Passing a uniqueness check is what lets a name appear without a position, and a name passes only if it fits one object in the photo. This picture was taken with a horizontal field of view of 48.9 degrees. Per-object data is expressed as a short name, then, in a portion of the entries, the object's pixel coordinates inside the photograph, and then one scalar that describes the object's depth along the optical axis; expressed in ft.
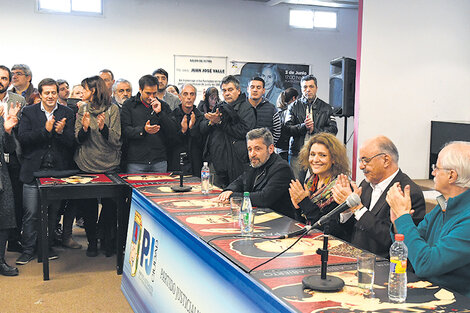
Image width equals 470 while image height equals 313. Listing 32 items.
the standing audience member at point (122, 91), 17.29
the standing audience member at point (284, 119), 17.76
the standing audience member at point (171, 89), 20.98
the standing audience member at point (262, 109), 15.75
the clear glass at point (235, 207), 8.93
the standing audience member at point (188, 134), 16.26
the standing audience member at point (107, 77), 17.54
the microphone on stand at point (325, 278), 5.58
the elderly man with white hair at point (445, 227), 6.03
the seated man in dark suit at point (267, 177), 10.94
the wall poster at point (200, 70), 29.25
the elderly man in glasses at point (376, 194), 7.94
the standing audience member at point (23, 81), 16.28
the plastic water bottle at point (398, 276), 5.44
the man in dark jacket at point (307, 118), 17.13
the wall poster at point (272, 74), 30.40
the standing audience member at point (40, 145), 13.80
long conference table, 5.46
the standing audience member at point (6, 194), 12.87
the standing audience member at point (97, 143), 14.47
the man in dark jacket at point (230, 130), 15.14
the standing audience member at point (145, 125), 14.97
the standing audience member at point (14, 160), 13.78
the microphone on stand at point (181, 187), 11.96
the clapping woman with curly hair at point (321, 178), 9.67
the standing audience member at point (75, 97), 16.59
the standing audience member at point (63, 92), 18.17
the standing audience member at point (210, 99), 19.48
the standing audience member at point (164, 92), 17.30
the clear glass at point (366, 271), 5.71
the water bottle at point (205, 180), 11.81
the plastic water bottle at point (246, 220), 8.18
